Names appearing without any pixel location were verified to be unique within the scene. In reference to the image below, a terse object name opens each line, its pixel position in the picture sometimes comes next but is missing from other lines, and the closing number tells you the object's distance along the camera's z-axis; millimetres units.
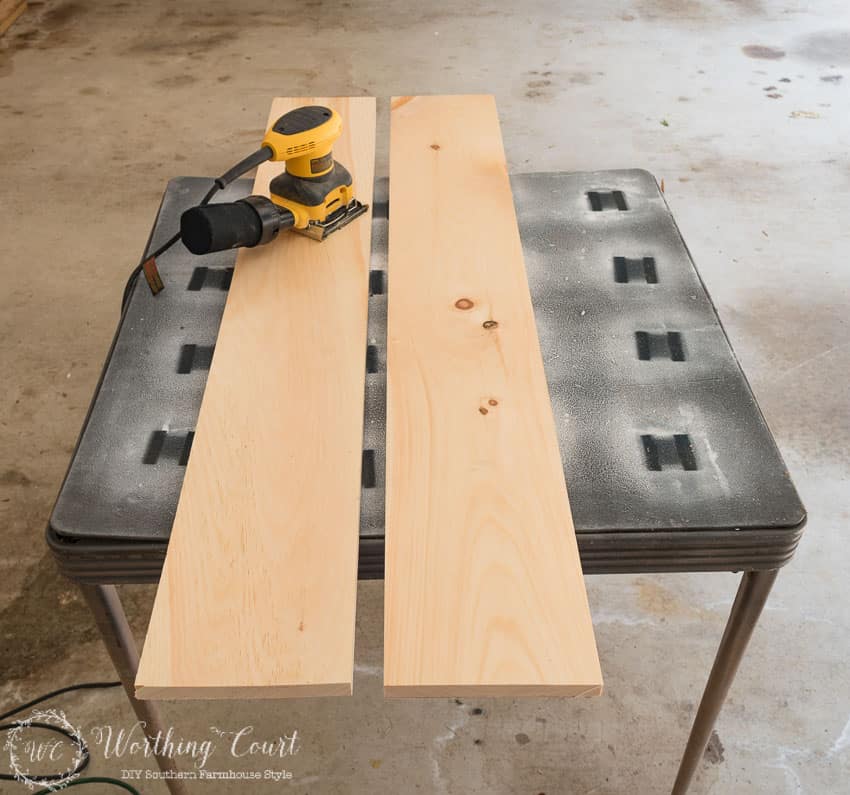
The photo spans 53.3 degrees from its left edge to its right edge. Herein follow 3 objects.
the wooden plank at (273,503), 745
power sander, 1179
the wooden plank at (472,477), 745
